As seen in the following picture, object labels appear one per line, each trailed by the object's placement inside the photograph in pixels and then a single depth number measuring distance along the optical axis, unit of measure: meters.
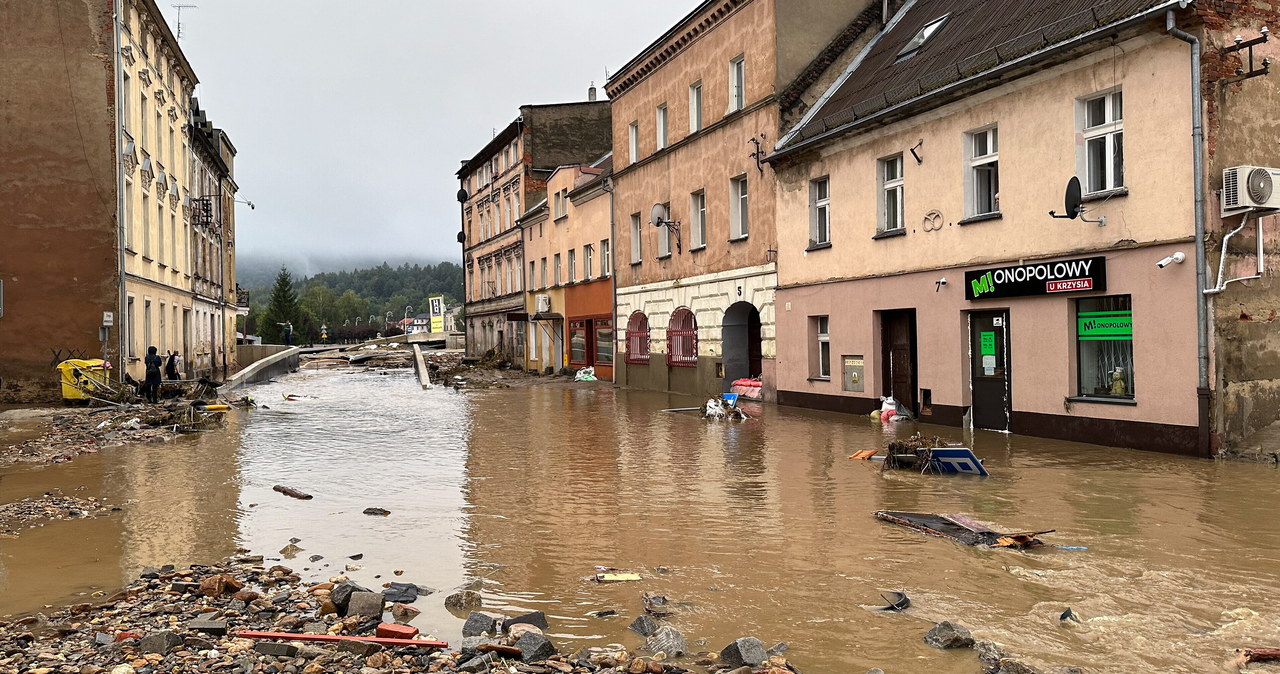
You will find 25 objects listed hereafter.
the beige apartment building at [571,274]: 36.09
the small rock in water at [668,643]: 5.29
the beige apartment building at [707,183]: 23.27
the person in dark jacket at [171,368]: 28.16
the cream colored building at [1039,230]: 12.49
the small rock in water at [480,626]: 5.62
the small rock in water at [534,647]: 5.12
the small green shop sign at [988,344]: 16.32
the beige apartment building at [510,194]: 46.66
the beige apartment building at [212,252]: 40.22
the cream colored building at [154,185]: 26.78
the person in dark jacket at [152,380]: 24.03
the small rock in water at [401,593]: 6.39
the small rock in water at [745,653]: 5.00
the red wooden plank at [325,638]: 5.32
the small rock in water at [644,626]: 5.63
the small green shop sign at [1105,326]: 13.67
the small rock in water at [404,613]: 6.01
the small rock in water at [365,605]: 5.91
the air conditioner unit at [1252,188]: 12.01
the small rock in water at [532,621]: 5.76
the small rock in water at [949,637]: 5.27
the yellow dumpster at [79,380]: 22.98
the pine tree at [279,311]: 111.88
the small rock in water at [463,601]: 6.30
